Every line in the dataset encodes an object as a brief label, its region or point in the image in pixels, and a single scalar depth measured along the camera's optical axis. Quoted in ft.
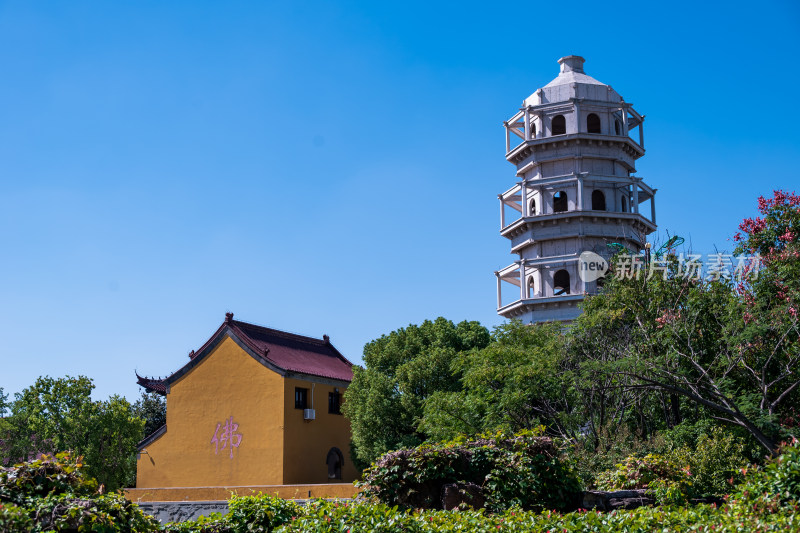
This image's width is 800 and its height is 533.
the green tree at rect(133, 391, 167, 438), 152.05
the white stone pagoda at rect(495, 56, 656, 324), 116.37
